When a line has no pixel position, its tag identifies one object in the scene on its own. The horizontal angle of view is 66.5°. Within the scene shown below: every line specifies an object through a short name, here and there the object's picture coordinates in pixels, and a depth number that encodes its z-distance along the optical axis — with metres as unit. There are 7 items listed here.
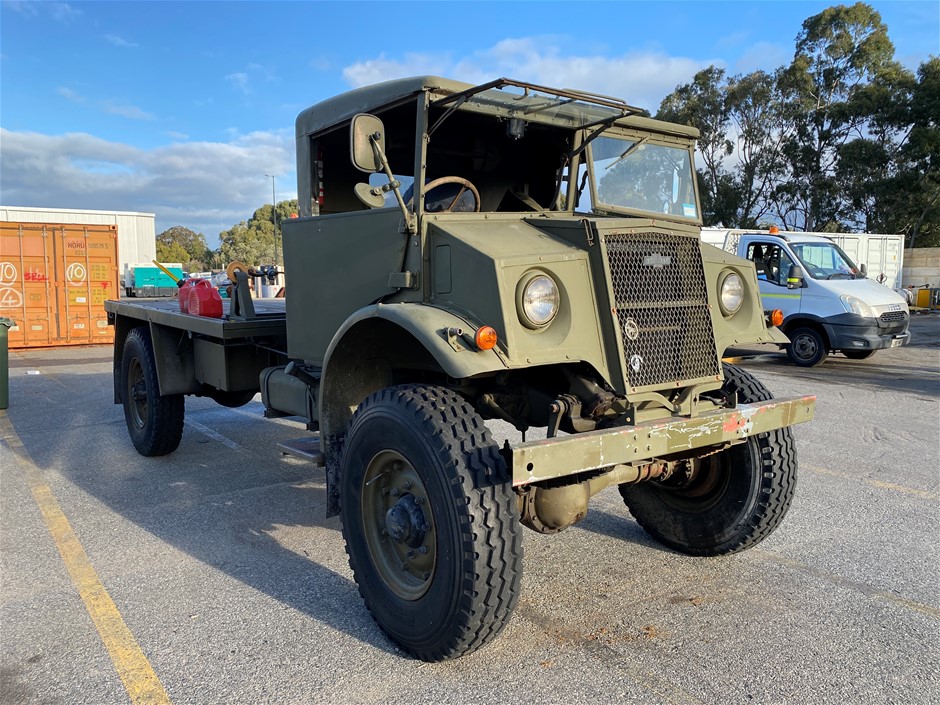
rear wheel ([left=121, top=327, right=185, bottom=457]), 6.34
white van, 12.30
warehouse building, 28.66
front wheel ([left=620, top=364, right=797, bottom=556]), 3.89
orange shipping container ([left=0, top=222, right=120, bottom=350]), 15.79
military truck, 2.94
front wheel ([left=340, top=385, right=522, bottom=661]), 2.83
